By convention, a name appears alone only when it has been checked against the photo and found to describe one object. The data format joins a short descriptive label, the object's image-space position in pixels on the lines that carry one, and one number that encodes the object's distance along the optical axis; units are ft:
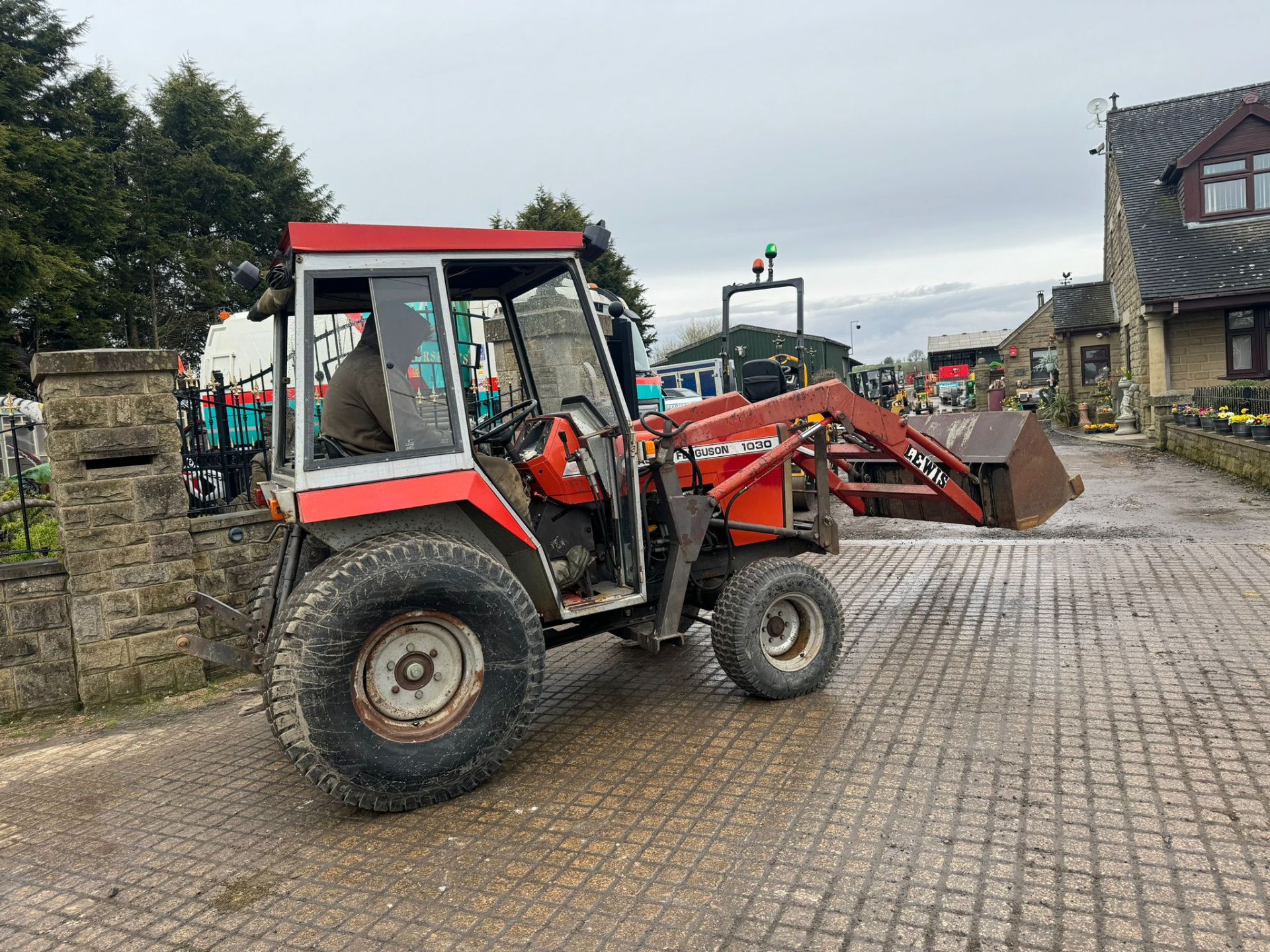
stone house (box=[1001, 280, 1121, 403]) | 93.45
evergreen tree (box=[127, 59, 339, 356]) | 86.17
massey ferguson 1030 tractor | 11.70
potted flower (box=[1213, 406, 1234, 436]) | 45.44
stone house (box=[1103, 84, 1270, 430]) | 64.08
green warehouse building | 120.06
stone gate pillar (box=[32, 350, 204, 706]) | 17.63
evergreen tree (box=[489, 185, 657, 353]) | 113.80
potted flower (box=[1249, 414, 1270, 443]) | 39.52
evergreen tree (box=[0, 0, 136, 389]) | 64.39
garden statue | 71.10
